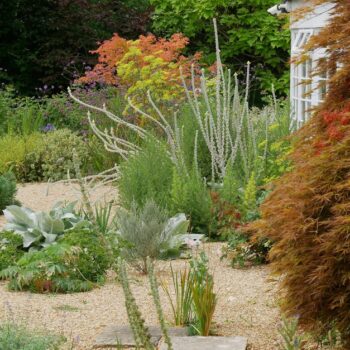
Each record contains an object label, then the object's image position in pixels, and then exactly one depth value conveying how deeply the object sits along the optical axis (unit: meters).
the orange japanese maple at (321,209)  5.94
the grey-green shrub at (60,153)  18.60
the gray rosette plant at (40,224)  10.36
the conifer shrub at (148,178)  12.98
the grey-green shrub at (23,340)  6.56
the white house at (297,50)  14.93
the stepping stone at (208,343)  6.85
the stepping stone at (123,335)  7.18
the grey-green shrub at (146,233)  10.28
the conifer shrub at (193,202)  12.29
